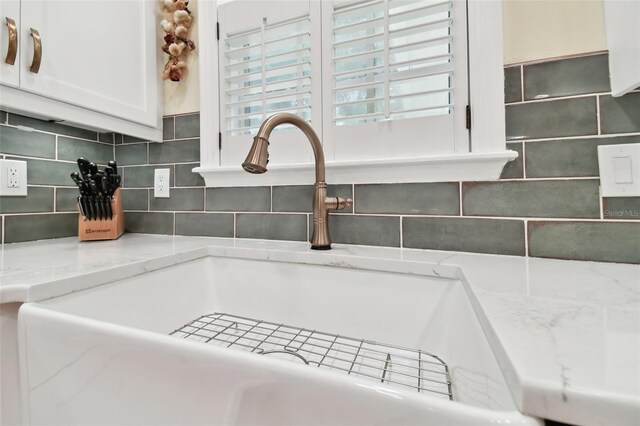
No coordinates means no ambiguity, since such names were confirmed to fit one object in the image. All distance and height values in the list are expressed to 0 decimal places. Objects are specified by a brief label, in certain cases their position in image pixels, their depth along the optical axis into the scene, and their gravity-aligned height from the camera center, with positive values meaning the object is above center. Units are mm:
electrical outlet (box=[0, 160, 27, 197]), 1025 +161
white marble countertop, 240 -128
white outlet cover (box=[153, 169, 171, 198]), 1268 +168
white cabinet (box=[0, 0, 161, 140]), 852 +534
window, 852 +435
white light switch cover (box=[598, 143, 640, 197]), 708 +111
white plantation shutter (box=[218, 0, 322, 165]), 1036 +540
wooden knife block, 1082 -15
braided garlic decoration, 1183 +751
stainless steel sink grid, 596 -308
